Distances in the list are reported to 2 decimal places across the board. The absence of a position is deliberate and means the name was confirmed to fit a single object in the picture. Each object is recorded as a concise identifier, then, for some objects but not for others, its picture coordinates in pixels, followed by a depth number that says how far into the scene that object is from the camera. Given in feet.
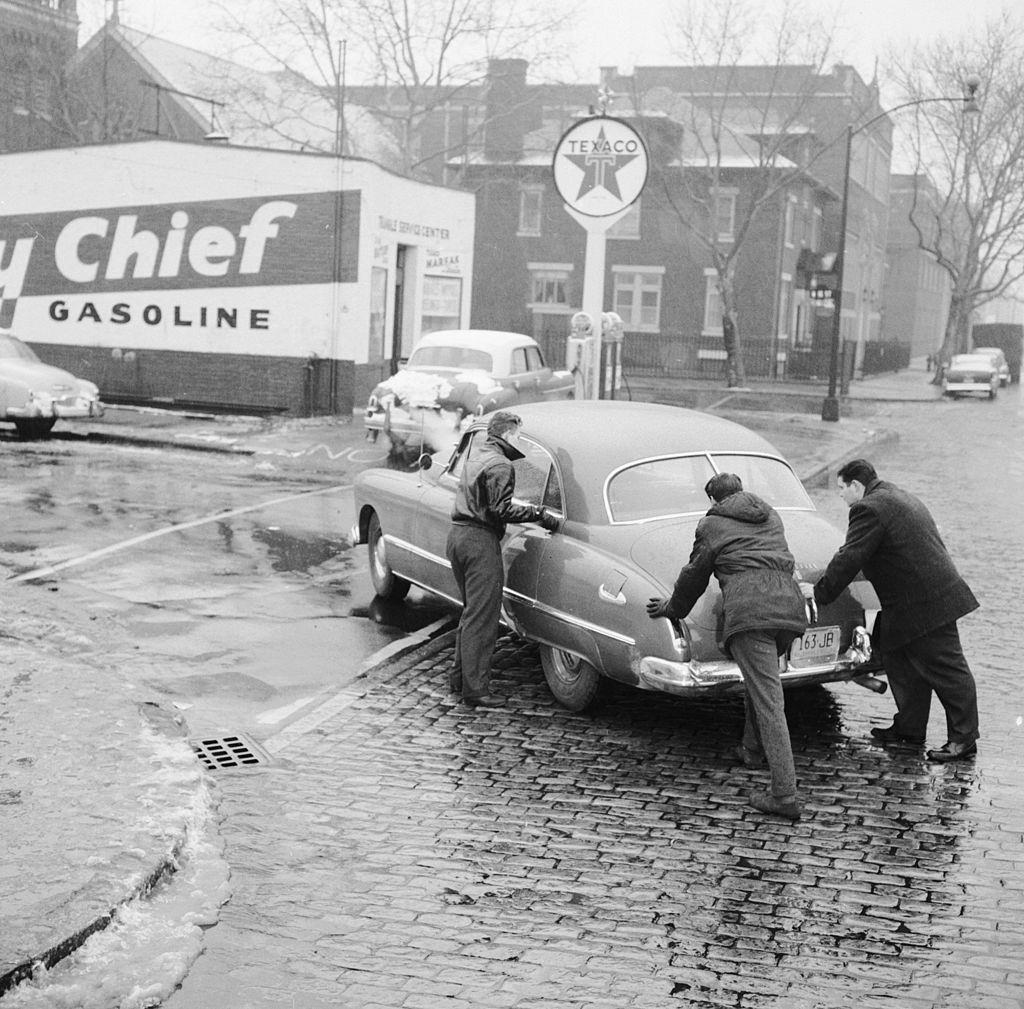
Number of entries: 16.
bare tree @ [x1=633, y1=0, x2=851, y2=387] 144.87
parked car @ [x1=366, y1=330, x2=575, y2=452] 64.39
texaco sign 46.85
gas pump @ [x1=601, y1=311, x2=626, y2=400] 76.54
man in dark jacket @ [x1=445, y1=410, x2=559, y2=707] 26.17
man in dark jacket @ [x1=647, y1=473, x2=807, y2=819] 21.24
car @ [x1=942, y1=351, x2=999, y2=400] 147.13
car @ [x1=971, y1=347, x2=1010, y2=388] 164.97
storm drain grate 22.93
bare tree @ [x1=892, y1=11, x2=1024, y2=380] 162.50
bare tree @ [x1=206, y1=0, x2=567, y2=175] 146.00
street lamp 101.40
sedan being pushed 23.45
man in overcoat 23.54
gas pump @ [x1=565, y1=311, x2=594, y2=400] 52.21
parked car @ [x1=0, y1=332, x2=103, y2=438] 66.23
